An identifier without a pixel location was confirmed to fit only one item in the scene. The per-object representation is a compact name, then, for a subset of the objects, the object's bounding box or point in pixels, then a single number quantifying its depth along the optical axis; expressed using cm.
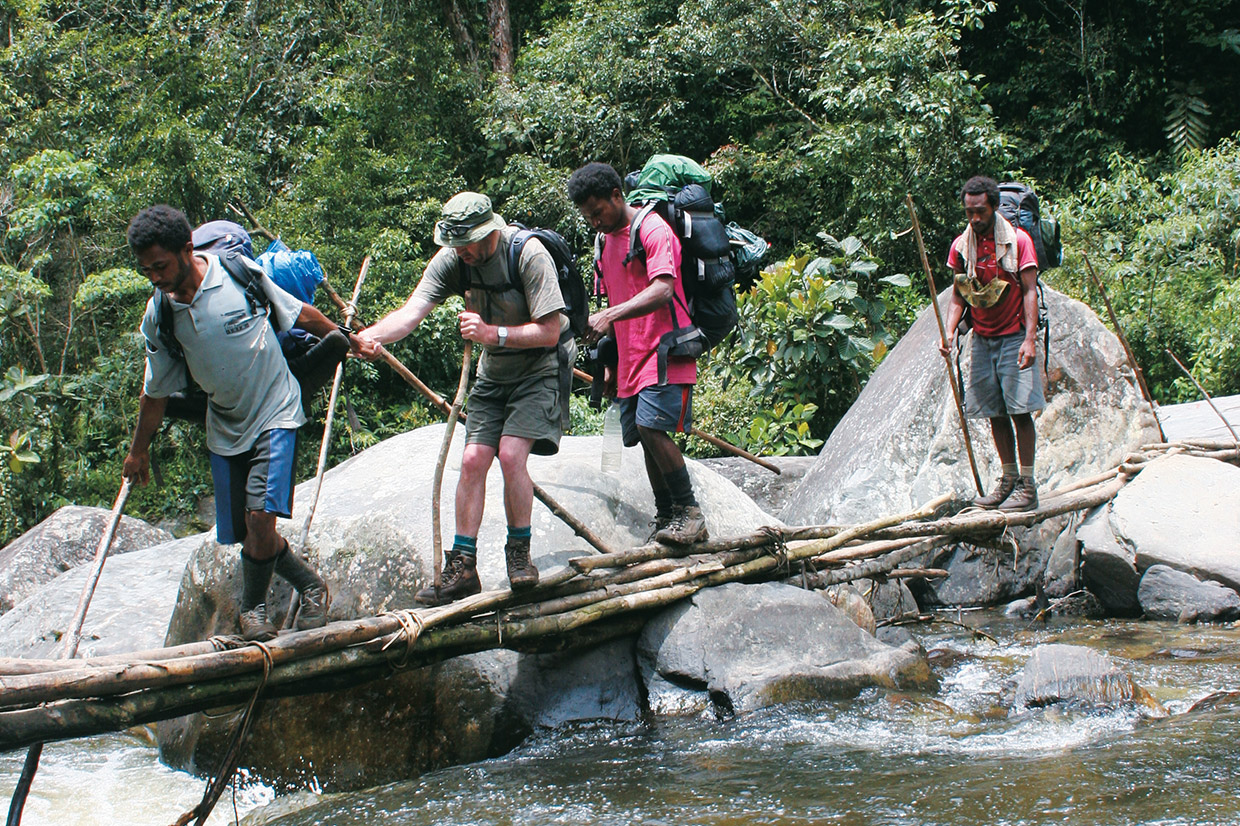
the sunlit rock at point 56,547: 846
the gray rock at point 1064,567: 655
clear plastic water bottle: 515
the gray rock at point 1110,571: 611
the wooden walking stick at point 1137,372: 724
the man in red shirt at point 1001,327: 605
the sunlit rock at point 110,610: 594
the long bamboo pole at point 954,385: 629
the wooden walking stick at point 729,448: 595
